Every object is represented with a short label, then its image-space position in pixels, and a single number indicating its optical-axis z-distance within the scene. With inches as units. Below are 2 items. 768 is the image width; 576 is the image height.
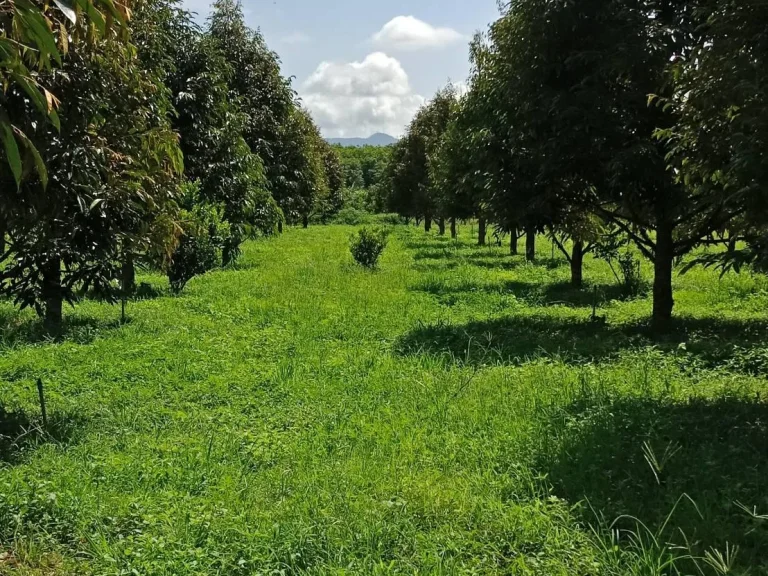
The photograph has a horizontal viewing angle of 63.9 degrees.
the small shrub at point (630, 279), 470.8
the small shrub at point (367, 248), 650.2
